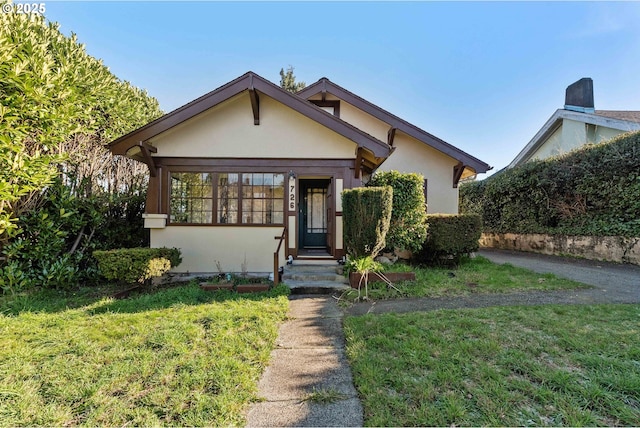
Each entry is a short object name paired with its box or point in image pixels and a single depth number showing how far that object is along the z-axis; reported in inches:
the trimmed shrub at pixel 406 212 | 278.5
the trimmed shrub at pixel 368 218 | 249.1
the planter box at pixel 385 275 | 239.1
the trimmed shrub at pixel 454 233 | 289.1
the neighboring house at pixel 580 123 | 511.9
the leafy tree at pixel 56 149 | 188.7
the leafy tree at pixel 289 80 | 940.0
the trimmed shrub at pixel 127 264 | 229.9
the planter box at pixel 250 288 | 236.5
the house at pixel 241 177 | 297.6
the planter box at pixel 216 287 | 240.4
